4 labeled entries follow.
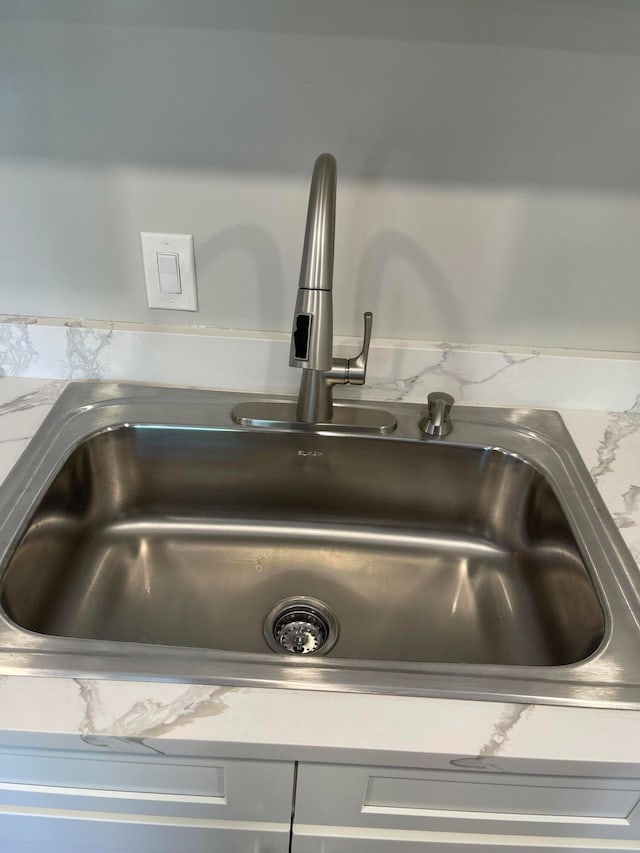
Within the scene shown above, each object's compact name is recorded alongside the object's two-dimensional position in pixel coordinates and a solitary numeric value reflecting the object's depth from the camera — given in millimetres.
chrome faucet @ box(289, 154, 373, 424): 728
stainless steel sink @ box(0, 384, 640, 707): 786
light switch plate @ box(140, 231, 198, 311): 906
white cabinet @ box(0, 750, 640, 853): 577
